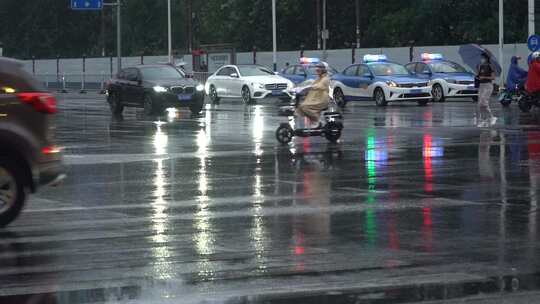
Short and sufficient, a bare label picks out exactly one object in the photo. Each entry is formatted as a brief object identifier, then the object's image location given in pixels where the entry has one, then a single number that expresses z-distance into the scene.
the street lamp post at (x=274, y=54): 61.92
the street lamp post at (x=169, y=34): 72.89
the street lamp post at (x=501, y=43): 47.16
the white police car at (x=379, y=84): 37.62
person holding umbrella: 27.47
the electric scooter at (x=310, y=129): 21.34
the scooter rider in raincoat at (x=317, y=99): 21.08
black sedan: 34.56
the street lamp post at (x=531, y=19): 43.75
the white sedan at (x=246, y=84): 42.69
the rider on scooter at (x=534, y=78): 31.04
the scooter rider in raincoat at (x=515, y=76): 34.25
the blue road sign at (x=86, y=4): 62.75
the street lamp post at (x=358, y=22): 74.81
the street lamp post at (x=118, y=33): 59.69
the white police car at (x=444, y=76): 40.00
